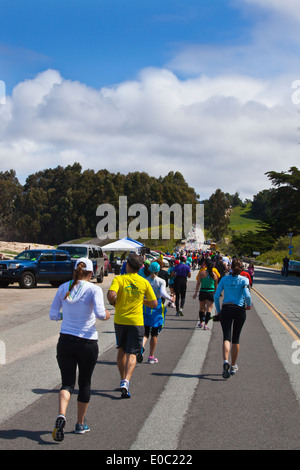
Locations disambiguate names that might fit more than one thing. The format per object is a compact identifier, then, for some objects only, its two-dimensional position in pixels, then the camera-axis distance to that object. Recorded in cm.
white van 2895
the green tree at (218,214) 12666
